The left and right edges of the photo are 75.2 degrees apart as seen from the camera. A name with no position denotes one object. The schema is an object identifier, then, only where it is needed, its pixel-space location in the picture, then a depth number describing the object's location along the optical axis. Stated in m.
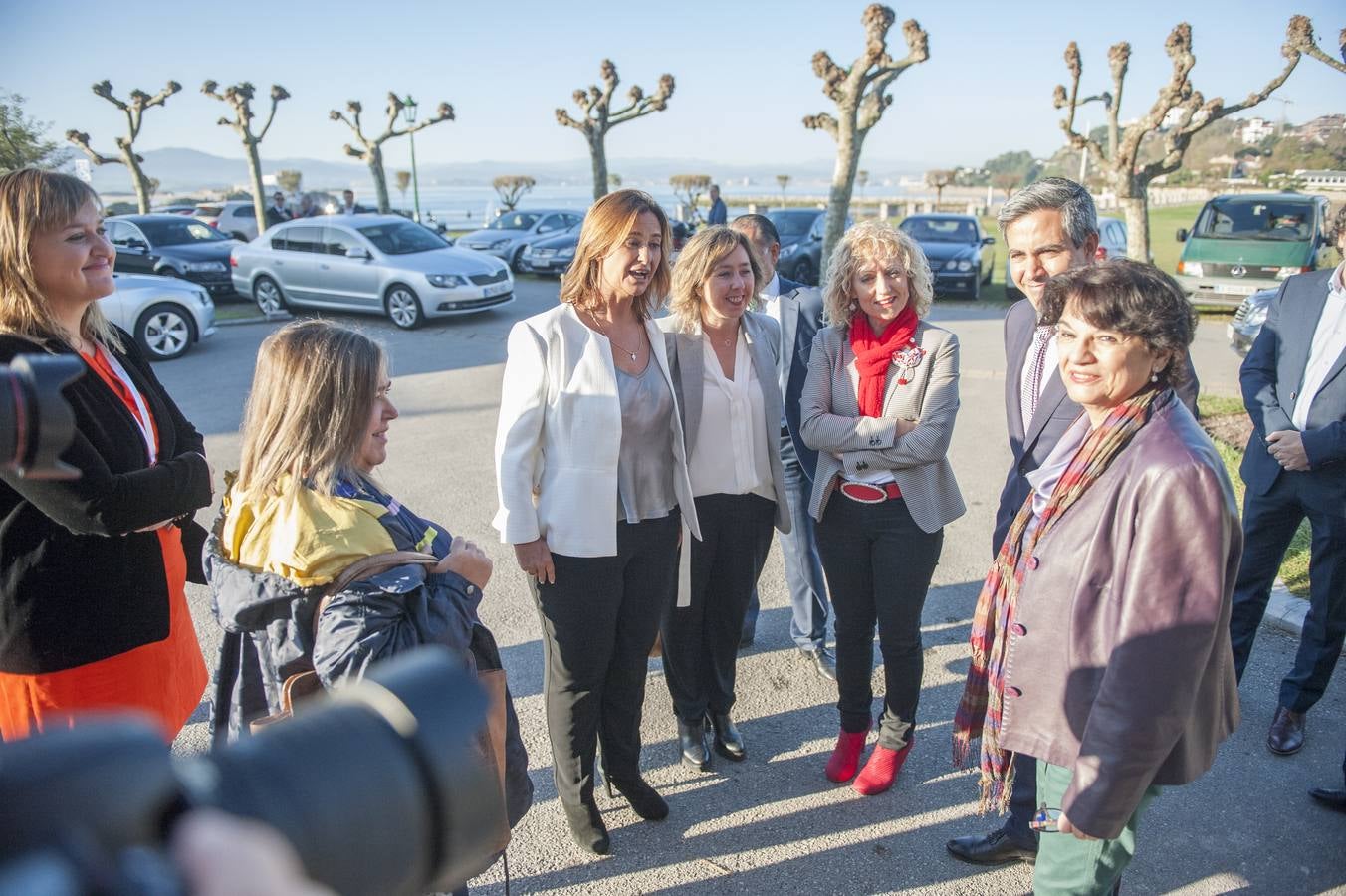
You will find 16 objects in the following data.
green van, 13.25
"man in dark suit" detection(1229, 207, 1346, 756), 3.19
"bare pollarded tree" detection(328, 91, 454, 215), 29.41
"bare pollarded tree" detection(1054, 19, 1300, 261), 14.68
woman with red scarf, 3.04
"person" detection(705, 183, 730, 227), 18.91
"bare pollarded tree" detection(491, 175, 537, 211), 48.93
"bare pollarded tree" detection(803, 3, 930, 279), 15.88
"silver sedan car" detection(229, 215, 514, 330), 13.23
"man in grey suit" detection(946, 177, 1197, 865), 2.75
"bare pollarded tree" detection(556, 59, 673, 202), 25.18
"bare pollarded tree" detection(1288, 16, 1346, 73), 13.55
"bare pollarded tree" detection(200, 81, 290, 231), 26.17
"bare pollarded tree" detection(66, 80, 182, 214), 28.12
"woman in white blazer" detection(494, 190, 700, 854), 2.77
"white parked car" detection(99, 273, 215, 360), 10.52
